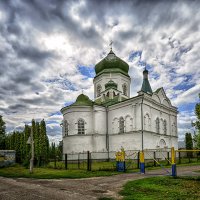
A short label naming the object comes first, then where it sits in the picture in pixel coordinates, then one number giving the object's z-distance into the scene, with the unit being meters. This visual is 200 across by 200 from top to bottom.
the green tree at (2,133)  45.25
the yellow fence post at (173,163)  13.27
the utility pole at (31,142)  18.72
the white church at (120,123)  30.62
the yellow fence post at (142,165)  16.38
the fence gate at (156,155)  24.11
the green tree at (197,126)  11.54
